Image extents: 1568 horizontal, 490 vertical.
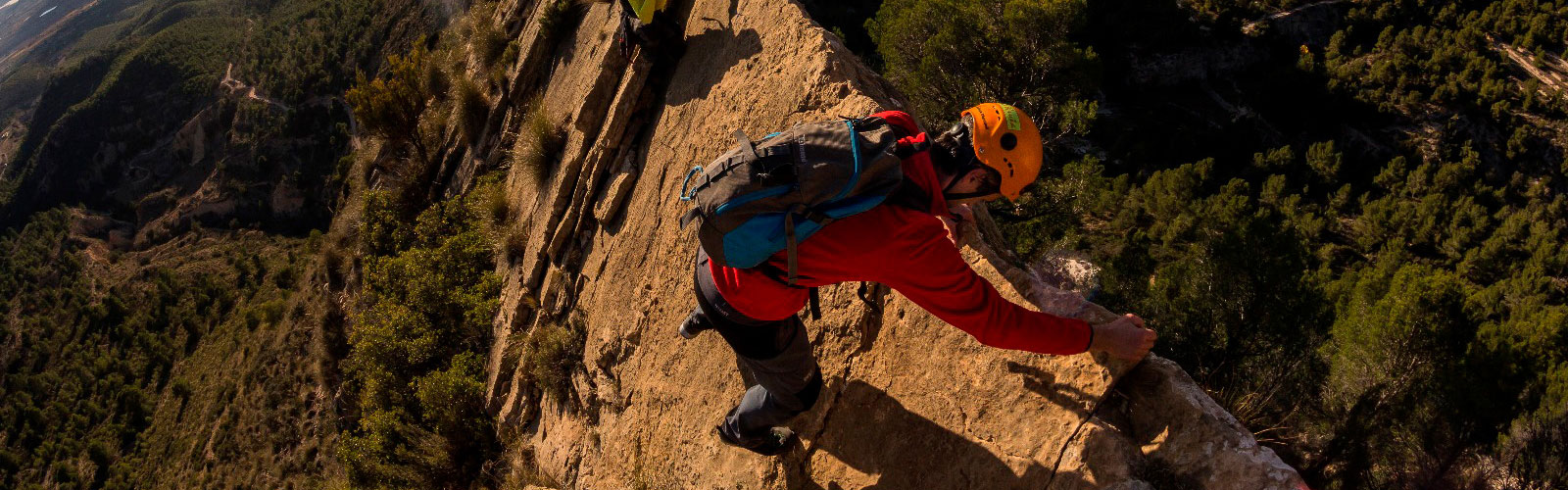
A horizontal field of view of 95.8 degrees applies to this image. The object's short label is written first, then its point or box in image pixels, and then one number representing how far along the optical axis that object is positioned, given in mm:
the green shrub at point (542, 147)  7418
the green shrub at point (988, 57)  12383
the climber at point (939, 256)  2377
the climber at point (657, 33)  6098
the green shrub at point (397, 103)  10984
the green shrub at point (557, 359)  5832
